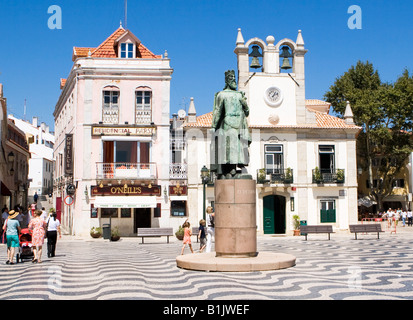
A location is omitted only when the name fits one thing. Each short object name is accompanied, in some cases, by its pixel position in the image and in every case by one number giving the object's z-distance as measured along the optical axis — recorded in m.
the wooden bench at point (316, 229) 24.98
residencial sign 29.23
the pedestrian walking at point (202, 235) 16.56
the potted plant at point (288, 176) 31.64
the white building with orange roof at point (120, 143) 28.92
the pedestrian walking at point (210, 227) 15.83
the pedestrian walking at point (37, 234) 14.44
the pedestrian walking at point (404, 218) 40.12
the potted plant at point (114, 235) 25.80
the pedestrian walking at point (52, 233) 16.12
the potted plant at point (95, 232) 27.31
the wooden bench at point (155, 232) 23.27
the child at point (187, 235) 16.09
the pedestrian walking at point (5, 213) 23.89
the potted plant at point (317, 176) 31.81
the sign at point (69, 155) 29.61
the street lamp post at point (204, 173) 23.88
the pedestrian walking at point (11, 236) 14.34
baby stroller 15.22
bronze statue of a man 12.97
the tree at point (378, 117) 42.28
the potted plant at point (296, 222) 31.20
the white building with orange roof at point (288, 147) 31.72
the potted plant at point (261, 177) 31.37
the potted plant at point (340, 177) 32.09
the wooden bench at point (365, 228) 24.46
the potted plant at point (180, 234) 25.45
